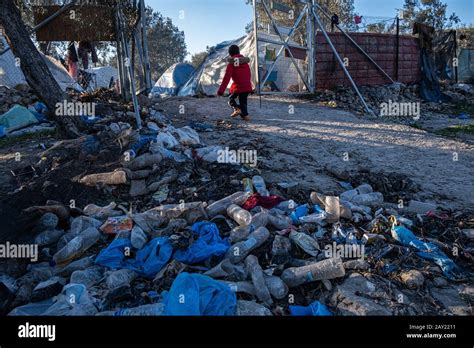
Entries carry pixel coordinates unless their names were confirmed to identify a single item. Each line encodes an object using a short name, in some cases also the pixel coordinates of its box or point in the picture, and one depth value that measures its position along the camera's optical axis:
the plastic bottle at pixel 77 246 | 3.46
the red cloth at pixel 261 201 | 4.21
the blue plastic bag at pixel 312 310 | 2.66
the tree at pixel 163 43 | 35.53
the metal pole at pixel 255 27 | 9.83
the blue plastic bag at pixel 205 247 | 3.28
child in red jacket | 8.55
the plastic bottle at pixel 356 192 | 4.66
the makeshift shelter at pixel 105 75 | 17.23
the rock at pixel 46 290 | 2.95
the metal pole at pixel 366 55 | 11.56
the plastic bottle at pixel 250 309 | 2.66
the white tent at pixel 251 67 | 13.81
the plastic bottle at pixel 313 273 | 3.02
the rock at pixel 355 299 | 2.65
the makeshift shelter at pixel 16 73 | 11.00
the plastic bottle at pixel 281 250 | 3.34
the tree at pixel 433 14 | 27.14
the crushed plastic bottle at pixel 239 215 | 3.78
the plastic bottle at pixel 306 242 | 3.44
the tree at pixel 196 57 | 50.18
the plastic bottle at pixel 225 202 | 4.10
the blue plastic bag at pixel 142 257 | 3.23
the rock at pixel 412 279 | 2.94
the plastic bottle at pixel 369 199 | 4.56
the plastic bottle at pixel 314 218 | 3.96
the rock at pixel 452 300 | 2.71
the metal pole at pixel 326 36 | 10.44
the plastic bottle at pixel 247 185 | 4.60
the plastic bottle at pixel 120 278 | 3.04
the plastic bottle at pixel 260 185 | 4.64
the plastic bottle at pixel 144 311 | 2.60
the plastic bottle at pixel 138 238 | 3.55
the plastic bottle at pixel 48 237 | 3.77
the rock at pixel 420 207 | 4.37
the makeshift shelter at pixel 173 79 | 15.49
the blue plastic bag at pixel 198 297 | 2.59
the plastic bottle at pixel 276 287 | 2.89
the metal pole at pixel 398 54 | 13.93
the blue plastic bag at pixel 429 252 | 3.14
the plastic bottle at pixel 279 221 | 3.81
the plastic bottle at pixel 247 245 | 3.31
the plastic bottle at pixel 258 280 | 2.85
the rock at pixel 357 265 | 3.14
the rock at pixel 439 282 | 2.98
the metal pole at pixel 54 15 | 7.76
